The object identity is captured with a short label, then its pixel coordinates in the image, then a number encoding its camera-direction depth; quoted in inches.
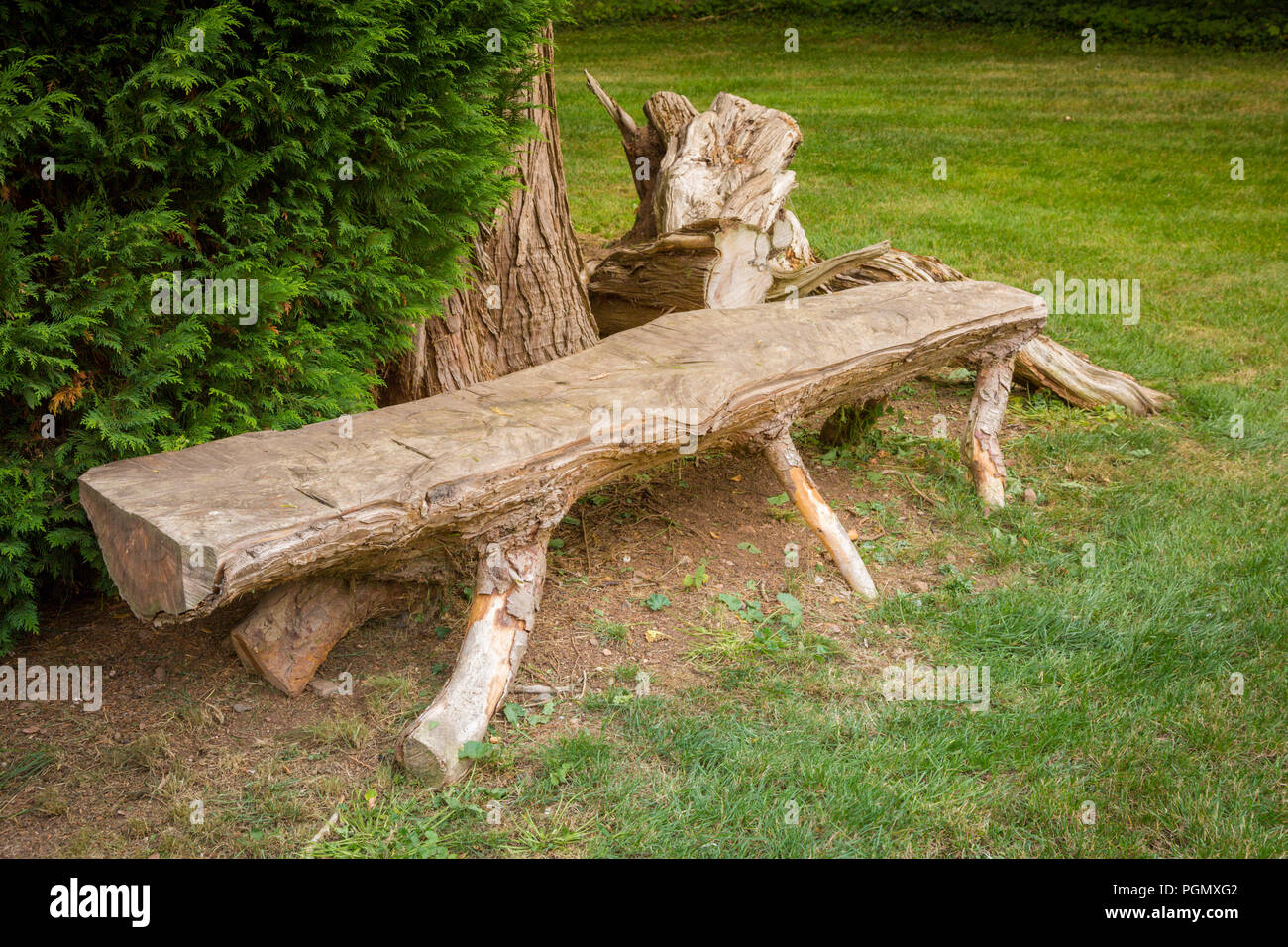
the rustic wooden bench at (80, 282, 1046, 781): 115.3
